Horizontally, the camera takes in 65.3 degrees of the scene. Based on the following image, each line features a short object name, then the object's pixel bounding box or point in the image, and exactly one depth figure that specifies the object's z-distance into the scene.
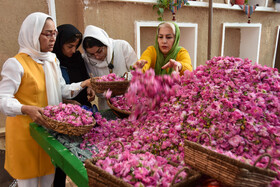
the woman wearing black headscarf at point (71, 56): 2.37
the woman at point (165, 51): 2.43
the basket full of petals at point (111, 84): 2.06
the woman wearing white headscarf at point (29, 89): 1.89
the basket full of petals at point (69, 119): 1.61
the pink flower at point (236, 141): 1.16
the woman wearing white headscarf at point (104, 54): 2.52
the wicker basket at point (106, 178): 0.90
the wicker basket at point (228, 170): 0.83
